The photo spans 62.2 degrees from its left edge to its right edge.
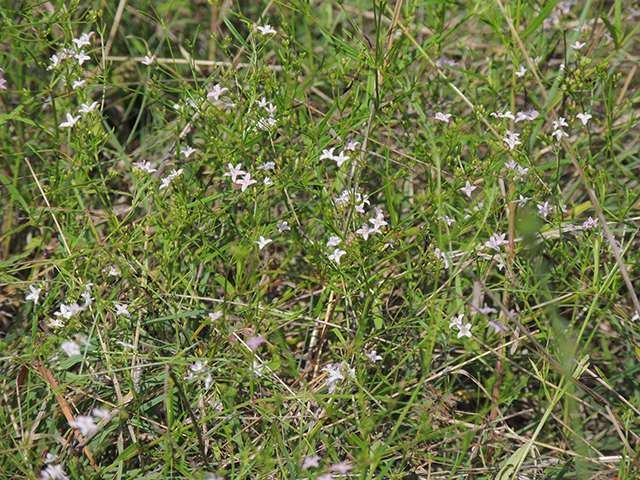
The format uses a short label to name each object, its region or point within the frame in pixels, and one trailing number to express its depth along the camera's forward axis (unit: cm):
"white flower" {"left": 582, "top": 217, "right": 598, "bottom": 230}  228
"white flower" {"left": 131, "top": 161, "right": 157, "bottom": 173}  235
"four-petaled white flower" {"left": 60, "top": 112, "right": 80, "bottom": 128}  228
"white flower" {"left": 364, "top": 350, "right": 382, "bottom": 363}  214
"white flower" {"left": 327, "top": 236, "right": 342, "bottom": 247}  217
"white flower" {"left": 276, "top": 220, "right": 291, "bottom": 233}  229
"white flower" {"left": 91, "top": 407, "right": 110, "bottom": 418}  154
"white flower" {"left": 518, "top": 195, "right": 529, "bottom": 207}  230
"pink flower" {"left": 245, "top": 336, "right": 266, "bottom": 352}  185
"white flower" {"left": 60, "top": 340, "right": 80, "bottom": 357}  179
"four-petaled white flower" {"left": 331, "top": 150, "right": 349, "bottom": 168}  221
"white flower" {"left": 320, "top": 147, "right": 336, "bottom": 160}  225
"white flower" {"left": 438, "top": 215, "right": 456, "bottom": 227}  205
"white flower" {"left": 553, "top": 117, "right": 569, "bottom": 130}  211
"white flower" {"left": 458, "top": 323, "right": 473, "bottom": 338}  208
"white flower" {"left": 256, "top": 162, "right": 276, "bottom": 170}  220
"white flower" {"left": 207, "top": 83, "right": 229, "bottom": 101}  230
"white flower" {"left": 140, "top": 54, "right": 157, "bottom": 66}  235
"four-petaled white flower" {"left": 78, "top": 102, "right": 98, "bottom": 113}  229
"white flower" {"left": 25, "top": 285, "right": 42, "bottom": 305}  222
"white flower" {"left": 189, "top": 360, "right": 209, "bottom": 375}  201
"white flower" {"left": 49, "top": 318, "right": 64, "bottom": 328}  211
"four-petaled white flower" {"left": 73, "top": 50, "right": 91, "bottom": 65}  233
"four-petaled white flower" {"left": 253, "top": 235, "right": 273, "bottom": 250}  216
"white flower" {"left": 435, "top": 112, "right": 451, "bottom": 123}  235
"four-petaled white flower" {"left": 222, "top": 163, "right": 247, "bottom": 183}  221
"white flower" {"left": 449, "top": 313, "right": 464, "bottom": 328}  214
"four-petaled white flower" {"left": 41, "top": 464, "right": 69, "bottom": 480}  171
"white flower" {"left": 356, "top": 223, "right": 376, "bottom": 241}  212
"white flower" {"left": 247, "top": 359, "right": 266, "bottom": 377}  198
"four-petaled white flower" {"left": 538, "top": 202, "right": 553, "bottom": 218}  232
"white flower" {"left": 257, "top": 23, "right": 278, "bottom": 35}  228
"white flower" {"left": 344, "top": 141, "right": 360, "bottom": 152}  226
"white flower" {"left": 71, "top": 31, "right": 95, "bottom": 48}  238
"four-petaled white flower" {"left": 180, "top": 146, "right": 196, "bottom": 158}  244
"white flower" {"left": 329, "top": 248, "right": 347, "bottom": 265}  216
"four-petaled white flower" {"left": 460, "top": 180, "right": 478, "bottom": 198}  228
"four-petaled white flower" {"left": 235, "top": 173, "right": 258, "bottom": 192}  218
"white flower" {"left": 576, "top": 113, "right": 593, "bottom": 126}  232
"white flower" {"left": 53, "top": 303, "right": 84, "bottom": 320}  202
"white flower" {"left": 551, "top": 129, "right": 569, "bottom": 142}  210
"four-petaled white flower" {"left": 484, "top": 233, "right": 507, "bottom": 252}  222
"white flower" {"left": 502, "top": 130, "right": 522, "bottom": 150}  221
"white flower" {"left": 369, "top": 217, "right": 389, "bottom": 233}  217
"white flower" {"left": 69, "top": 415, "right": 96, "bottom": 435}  163
